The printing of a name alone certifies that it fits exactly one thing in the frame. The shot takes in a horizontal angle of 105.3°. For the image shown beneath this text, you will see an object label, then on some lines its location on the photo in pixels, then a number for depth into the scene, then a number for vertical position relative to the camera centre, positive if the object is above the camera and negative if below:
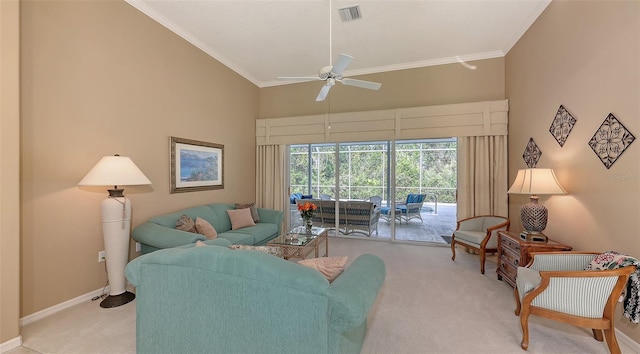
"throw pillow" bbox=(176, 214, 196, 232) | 3.24 -0.64
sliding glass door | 5.10 -0.20
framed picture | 3.73 +0.18
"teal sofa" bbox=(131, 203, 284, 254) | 2.84 -0.73
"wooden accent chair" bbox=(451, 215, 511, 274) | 3.59 -0.90
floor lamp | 2.51 -0.55
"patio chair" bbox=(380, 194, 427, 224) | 5.45 -0.73
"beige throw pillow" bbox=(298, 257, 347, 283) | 1.62 -0.61
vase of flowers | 3.74 -0.57
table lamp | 2.71 -0.17
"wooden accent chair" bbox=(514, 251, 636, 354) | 1.80 -0.95
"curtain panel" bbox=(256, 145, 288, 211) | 5.62 +0.01
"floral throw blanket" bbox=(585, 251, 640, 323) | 1.78 -0.77
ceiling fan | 2.56 +1.18
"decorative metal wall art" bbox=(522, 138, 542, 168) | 3.38 +0.32
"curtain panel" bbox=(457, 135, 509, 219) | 4.28 +0.01
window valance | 4.32 +1.04
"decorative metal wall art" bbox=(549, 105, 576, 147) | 2.73 +0.60
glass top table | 3.14 -0.90
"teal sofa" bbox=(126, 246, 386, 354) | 1.29 -0.73
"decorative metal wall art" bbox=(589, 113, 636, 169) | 2.08 +0.33
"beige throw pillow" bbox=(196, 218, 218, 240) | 3.34 -0.73
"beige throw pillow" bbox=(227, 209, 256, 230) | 4.16 -0.72
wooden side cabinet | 2.63 -0.87
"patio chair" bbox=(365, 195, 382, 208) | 5.56 -0.54
